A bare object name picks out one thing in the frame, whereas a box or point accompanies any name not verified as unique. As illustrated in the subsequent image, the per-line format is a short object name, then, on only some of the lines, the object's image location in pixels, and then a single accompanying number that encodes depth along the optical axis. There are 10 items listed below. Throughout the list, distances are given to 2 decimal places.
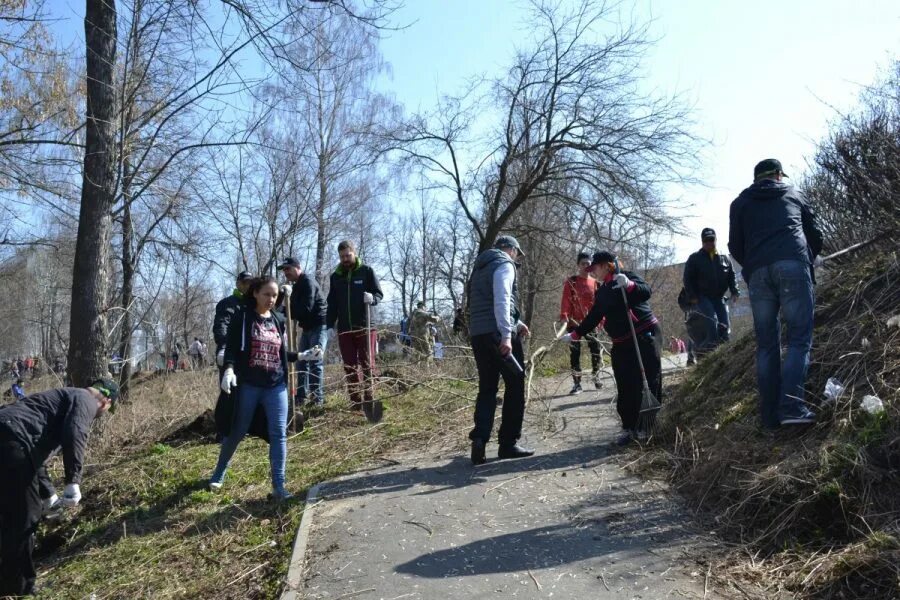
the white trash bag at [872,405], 4.01
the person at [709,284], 9.10
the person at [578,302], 8.98
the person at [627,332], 6.23
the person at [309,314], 9.08
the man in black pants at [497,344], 5.80
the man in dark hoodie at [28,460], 5.06
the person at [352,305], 8.62
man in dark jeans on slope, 4.73
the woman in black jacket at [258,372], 5.72
